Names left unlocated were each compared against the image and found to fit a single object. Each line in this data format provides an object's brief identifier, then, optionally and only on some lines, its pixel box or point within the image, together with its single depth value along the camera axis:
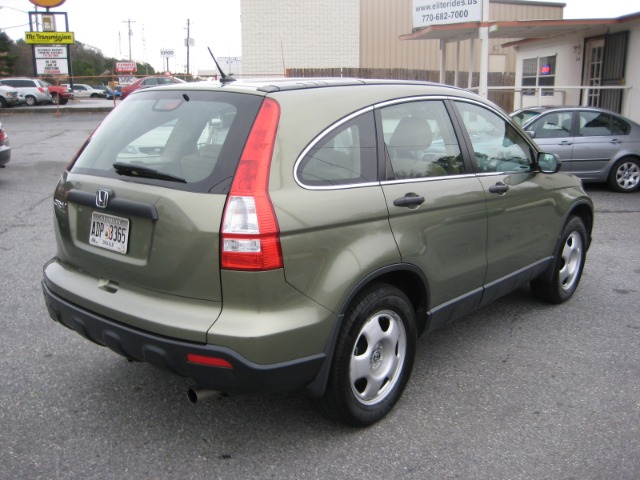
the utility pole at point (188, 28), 83.88
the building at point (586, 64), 13.81
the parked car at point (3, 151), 10.93
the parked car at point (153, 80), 30.72
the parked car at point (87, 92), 55.41
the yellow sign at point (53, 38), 30.67
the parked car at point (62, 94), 39.34
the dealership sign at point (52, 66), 30.73
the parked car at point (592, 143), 10.45
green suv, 2.69
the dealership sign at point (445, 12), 14.34
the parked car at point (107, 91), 51.82
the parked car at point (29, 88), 35.41
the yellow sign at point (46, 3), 31.83
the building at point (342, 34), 31.05
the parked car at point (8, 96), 32.50
